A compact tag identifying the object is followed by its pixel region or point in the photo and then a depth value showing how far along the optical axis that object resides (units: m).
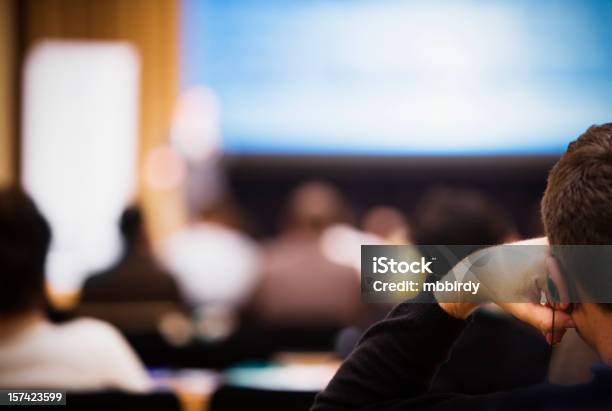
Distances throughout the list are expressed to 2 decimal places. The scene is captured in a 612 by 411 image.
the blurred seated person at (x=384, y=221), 9.35
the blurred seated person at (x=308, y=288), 6.49
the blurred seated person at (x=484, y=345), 3.16
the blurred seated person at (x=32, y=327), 3.31
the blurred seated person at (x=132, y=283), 6.17
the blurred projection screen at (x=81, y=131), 11.84
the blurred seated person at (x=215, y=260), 8.05
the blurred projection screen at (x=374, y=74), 11.07
